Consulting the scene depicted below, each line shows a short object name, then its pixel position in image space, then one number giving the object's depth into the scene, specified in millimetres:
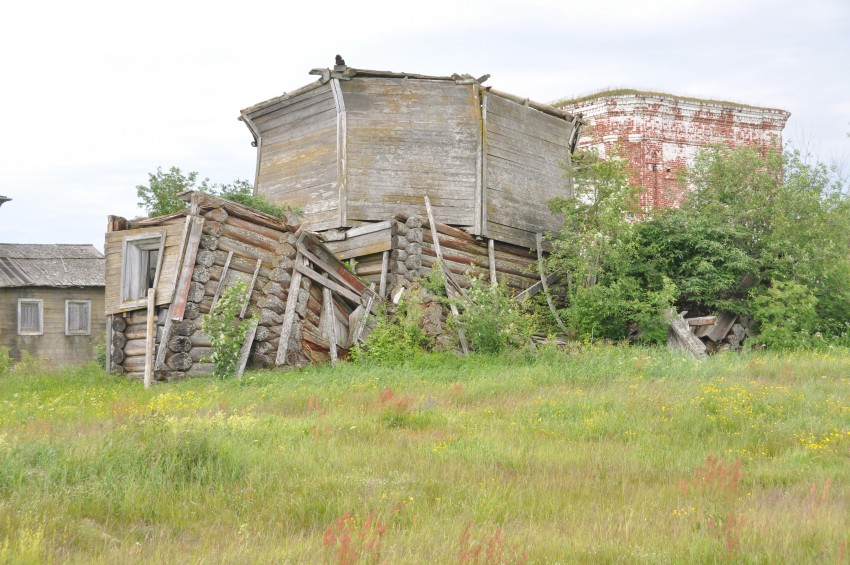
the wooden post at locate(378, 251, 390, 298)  17797
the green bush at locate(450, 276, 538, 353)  16578
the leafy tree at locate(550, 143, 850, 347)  18984
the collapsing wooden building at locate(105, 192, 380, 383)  15375
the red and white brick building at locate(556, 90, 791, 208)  30953
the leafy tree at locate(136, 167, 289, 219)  18391
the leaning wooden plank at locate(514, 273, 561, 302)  20017
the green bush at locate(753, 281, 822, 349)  18422
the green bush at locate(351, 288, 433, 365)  15914
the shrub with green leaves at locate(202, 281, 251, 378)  15086
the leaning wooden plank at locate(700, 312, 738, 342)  19297
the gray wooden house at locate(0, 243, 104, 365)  27484
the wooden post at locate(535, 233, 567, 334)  19781
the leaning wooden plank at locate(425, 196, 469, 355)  17125
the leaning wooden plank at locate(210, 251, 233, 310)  15692
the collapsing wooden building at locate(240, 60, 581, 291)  18891
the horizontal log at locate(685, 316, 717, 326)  18969
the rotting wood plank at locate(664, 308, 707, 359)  17819
